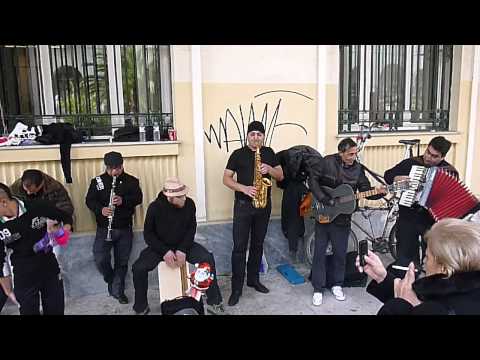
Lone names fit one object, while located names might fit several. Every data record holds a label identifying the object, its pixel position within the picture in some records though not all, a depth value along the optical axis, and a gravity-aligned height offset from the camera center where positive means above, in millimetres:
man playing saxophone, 4500 -753
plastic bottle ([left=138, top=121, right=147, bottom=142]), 5004 -192
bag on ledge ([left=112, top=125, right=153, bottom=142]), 4953 -199
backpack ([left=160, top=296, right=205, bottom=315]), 2576 -1123
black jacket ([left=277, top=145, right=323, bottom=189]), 5016 -547
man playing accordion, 3992 -976
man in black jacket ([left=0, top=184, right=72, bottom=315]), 3148 -965
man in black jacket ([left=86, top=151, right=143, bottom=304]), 4434 -1008
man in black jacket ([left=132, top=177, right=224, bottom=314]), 4168 -1158
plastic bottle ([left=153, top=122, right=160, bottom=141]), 5031 -207
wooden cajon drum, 3881 -1478
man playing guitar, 4434 -1074
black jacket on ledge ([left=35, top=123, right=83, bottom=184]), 4617 -224
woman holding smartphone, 1745 -681
